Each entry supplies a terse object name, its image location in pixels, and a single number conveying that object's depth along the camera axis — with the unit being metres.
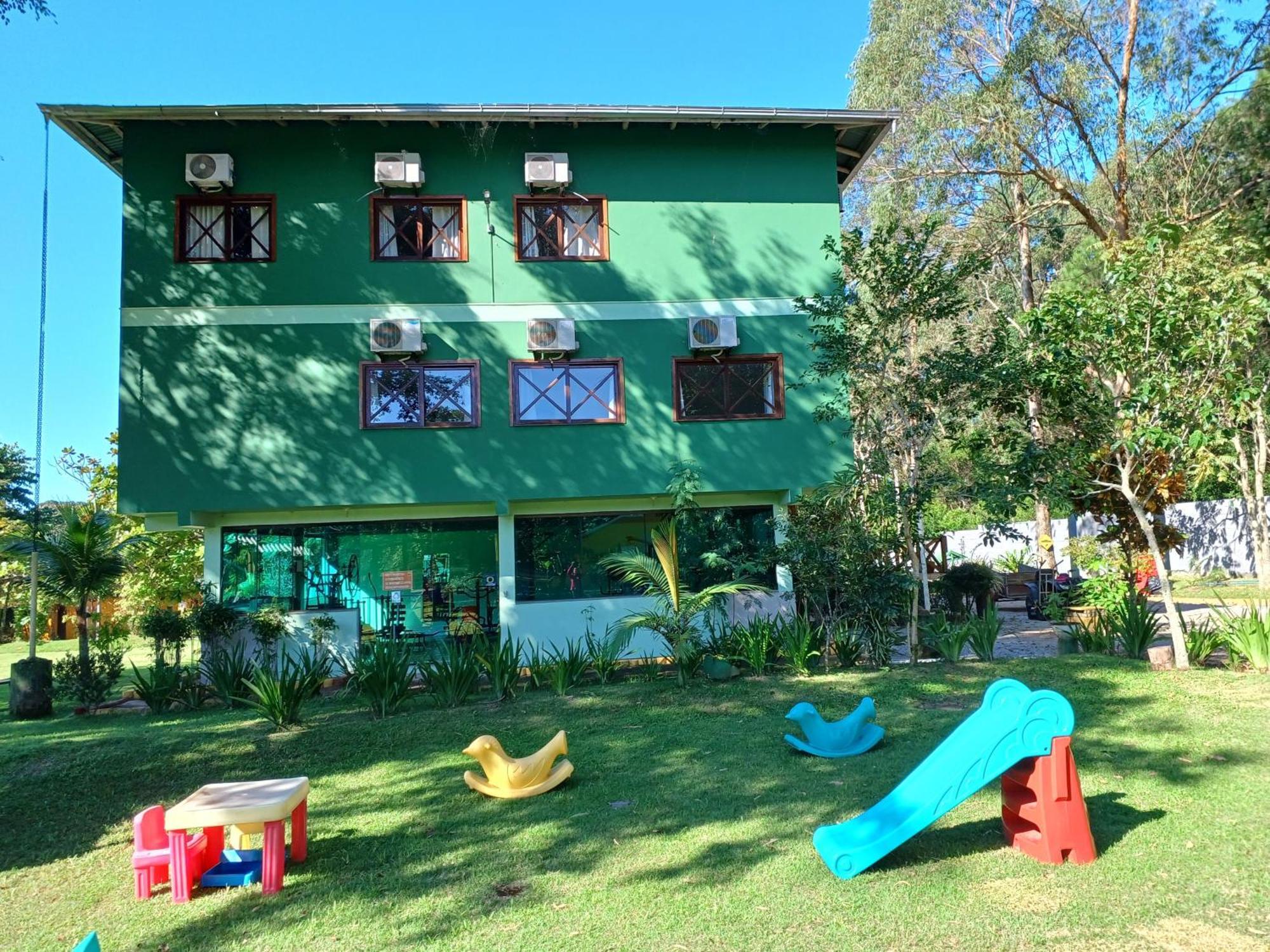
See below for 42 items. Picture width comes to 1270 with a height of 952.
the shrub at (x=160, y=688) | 10.80
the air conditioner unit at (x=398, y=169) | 13.28
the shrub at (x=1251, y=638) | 9.49
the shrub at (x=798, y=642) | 10.59
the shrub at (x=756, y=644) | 10.78
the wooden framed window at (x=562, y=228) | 14.06
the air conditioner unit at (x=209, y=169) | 13.05
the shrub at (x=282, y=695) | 8.85
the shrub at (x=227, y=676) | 10.77
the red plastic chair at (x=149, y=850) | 4.96
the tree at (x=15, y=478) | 35.16
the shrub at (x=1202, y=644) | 10.14
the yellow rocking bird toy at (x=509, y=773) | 6.56
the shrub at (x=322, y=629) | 13.32
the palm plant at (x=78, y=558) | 11.84
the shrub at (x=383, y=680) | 9.38
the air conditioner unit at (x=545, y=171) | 13.62
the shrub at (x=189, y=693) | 10.96
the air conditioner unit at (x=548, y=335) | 13.38
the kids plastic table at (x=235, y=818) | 4.85
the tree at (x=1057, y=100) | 18.00
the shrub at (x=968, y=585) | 15.90
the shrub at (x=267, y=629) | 12.67
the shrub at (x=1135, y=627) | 10.86
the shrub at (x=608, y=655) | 10.88
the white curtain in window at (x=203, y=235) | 13.41
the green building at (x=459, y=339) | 13.18
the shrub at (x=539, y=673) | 10.70
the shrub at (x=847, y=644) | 11.03
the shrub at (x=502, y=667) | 10.00
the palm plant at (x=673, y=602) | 10.48
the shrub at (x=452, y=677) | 9.80
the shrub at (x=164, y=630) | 11.94
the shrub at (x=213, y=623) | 12.27
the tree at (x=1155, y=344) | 9.23
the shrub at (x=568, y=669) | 10.30
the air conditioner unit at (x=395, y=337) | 13.08
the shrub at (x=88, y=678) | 11.21
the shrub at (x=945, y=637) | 11.09
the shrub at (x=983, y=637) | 11.12
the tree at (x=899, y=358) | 10.41
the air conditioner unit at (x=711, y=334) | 13.80
